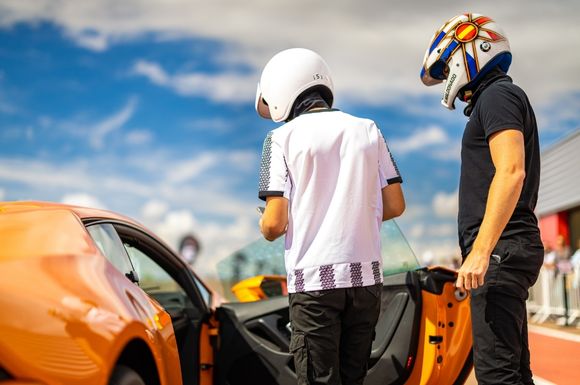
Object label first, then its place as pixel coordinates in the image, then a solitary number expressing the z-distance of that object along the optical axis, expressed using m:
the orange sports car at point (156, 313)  2.04
